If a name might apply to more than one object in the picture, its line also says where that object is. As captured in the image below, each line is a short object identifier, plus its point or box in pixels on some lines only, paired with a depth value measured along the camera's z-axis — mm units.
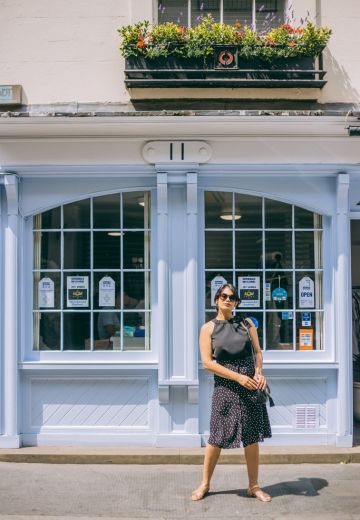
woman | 5505
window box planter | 6949
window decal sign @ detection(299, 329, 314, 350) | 7301
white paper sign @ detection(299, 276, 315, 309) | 7328
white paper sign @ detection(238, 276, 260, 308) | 7301
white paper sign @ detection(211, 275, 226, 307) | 7277
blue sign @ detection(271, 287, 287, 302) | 7316
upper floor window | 7336
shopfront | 7051
